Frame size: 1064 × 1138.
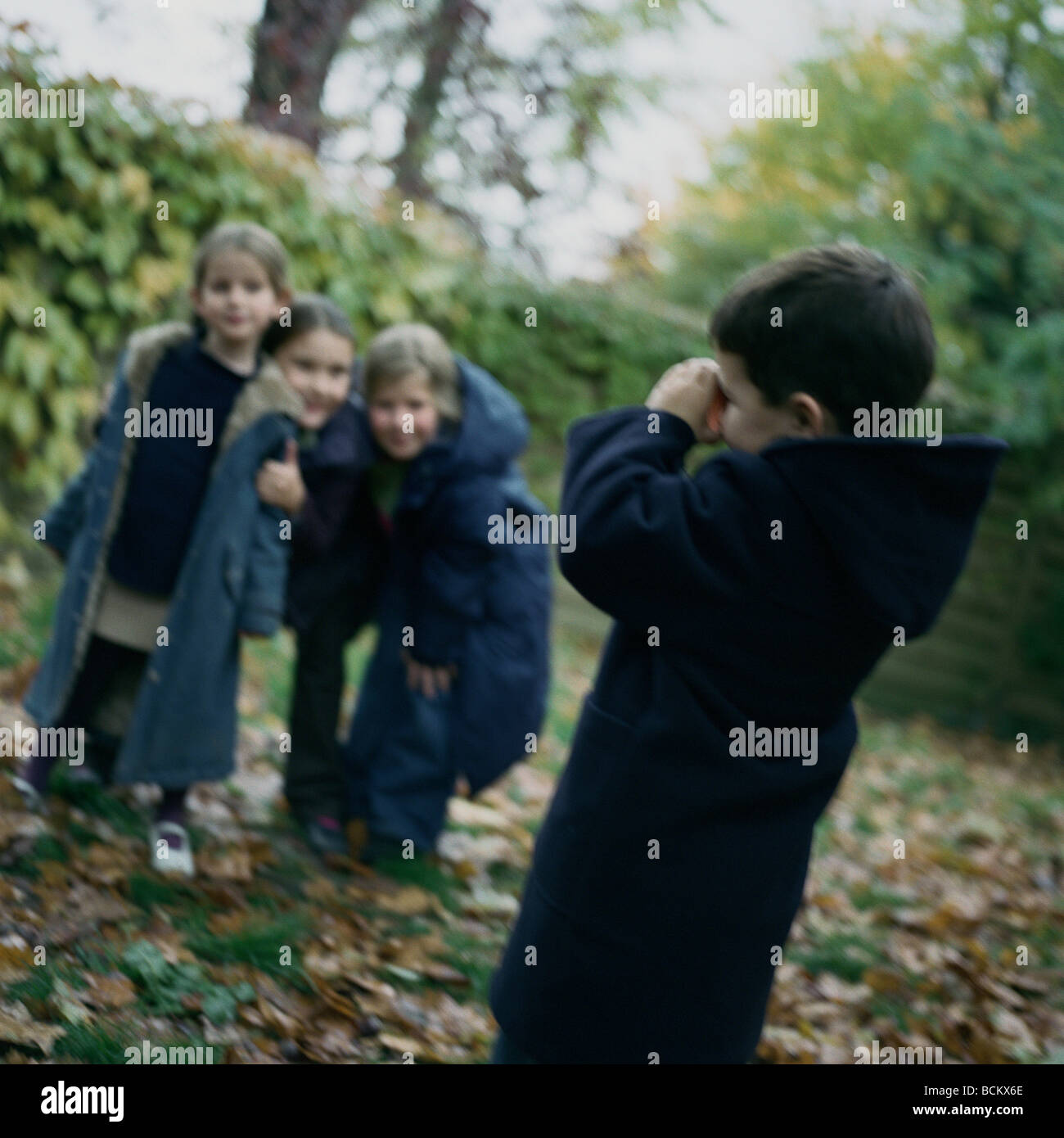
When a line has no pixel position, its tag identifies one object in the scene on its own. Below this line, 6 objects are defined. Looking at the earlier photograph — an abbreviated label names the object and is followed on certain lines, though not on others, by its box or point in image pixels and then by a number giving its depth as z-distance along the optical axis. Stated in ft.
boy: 5.65
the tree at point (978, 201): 30.42
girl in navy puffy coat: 12.25
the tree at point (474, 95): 35.65
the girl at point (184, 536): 11.19
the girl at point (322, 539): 12.14
